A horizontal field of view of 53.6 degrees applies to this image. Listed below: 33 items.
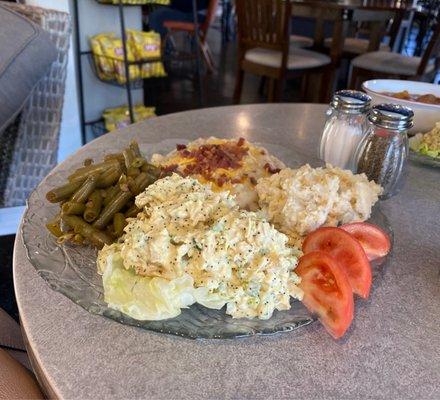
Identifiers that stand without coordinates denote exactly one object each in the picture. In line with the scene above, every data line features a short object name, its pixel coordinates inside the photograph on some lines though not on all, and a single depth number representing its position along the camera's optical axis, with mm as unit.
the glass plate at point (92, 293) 533
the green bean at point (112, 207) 696
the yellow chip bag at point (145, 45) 2361
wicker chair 1407
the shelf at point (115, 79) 2326
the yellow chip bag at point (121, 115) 2480
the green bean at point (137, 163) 782
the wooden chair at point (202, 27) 4293
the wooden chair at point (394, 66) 2723
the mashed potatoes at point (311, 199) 706
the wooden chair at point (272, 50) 2766
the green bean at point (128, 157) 787
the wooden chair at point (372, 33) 2943
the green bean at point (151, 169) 787
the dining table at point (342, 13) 2771
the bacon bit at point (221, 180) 817
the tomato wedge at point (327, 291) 554
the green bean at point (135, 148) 842
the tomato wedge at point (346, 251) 608
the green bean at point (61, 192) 733
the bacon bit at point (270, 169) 890
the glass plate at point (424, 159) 1077
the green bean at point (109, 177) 753
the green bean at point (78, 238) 672
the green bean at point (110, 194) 733
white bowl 1139
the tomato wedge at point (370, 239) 694
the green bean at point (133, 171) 768
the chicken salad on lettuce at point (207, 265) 543
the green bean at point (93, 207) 696
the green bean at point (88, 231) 671
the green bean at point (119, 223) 681
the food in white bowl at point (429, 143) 1072
